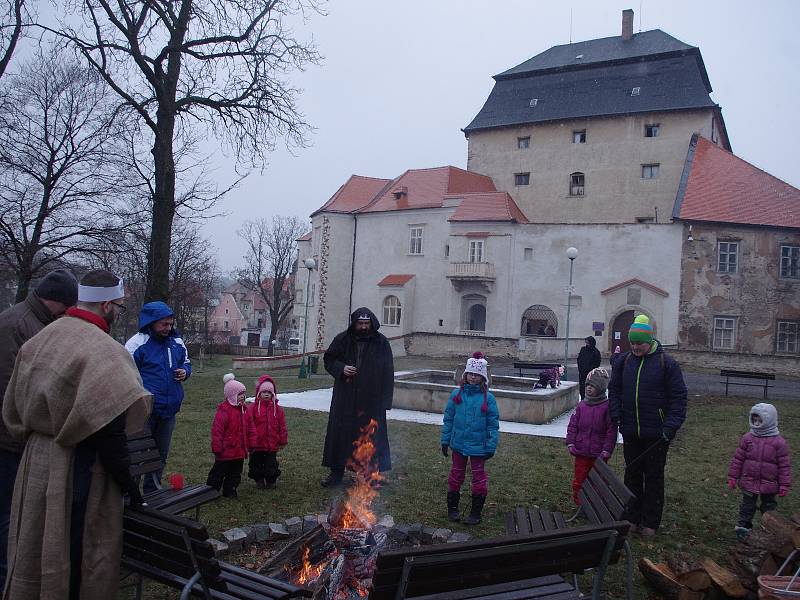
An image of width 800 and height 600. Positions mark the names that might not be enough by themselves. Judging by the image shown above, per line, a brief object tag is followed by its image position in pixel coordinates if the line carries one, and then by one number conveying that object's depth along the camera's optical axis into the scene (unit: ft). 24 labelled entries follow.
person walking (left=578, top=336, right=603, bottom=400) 48.65
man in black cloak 22.77
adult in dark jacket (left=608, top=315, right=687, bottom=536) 18.62
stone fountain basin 40.96
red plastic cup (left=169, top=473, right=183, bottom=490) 15.83
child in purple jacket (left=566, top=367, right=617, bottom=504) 20.57
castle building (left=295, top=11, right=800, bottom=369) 104.12
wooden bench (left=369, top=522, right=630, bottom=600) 9.36
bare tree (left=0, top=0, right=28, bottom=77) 35.76
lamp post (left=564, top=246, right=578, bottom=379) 75.00
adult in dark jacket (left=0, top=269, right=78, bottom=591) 12.46
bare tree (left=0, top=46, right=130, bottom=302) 53.62
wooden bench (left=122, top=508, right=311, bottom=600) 10.46
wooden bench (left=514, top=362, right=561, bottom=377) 58.51
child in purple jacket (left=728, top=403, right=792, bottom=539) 19.11
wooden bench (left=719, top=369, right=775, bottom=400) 53.62
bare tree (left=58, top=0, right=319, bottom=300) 34.06
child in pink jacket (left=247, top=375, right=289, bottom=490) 21.81
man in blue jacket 18.92
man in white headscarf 9.67
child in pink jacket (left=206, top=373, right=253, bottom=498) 20.42
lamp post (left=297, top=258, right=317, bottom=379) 67.29
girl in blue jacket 19.56
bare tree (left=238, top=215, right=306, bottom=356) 198.29
